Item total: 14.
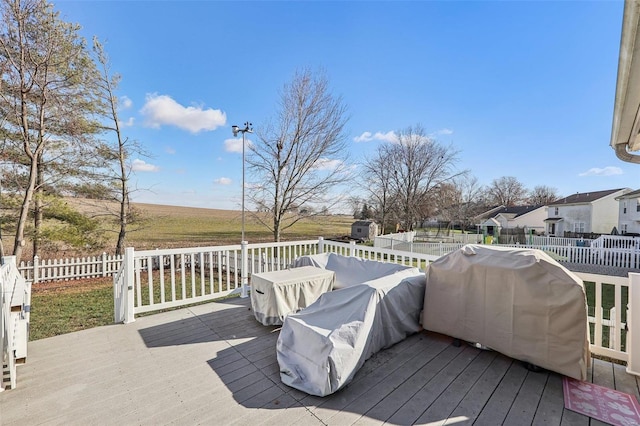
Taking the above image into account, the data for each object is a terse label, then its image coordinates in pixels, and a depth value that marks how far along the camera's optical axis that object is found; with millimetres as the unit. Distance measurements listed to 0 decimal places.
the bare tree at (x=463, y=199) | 22172
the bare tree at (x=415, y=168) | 20250
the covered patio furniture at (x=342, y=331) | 1940
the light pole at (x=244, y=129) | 9305
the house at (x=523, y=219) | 26531
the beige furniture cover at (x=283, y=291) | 3104
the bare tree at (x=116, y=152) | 8641
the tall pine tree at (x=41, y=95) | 5770
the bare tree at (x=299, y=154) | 9648
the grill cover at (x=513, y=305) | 2041
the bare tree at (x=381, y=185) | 20145
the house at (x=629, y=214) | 17375
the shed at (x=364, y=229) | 20203
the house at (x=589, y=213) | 21531
